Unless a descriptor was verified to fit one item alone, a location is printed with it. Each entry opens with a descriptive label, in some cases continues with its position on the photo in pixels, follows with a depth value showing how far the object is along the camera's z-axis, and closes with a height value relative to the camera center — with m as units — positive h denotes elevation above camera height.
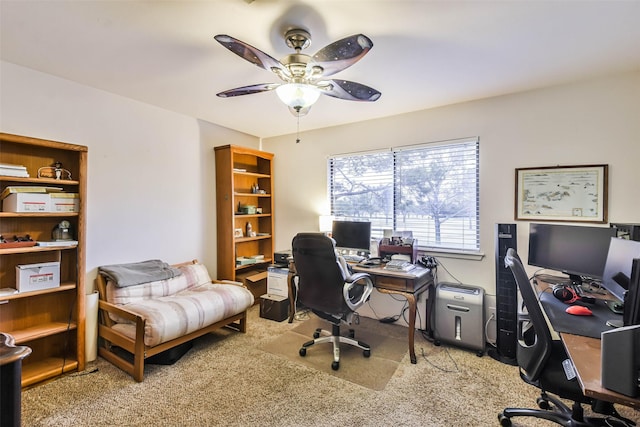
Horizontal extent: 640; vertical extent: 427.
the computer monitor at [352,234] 3.34 -0.28
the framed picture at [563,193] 2.46 +0.15
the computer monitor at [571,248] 2.11 -0.29
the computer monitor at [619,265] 1.63 -0.32
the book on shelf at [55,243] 2.26 -0.26
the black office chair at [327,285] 2.43 -0.63
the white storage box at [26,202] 2.15 +0.04
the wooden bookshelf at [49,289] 2.25 -0.54
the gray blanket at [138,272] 2.67 -0.60
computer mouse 1.66 -0.56
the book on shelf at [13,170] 2.12 +0.27
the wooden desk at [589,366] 0.96 -0.59
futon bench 2.30 -0.89
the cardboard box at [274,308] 3.46 -1.14
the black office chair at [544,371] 1.49 -0.82
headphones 1.94 -0.55
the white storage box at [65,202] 2.33 +0.05
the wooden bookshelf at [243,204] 3.75 +0.02
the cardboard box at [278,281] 3.62 -0.87
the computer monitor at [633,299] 1.31 -0.39
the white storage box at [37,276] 2.19 -0.51
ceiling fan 1.59 +0.85
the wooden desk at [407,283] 2.57 -0.66
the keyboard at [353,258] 3.31 -0.54
